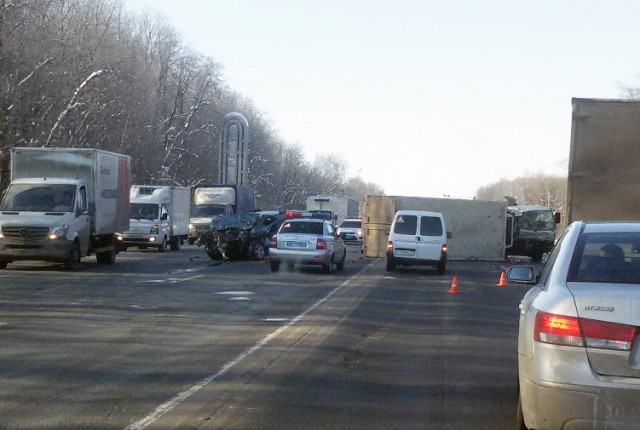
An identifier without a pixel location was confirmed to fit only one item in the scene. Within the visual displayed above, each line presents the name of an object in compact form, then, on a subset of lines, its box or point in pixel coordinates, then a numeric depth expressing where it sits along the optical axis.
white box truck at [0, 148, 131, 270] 21.83
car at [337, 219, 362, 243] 55.53
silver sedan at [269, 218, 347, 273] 24.47
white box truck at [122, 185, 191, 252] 35.56
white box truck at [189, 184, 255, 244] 44.25
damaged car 29.38
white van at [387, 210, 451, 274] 26.33
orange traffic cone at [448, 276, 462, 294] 19.73
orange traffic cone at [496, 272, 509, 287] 22.59
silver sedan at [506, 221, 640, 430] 5.09
